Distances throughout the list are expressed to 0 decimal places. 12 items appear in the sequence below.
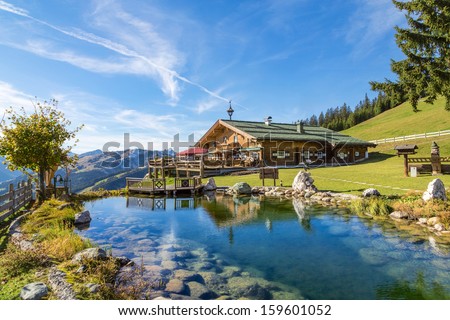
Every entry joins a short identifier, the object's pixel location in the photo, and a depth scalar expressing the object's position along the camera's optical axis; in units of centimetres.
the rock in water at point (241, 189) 2170
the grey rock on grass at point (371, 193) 1512
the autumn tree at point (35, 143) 1529
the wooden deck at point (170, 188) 2325
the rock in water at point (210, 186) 2431
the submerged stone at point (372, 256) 790
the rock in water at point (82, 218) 1336
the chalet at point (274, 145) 3741
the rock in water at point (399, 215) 1196
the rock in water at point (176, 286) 637
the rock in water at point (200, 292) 620
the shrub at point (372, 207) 1289
